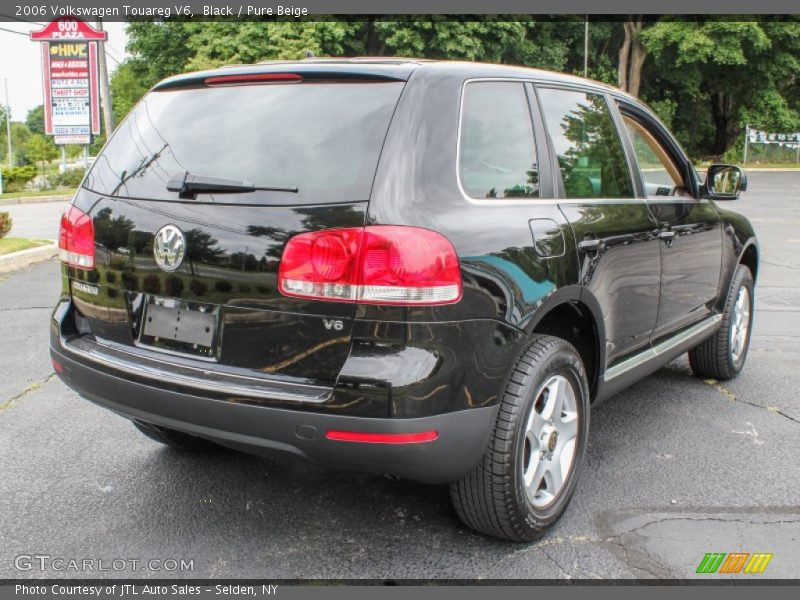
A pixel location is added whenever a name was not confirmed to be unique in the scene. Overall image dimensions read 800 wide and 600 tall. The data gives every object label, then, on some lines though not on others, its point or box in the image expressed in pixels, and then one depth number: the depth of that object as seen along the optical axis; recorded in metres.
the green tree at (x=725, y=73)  35.53
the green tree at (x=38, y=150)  45.94
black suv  2.53
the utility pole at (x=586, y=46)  38.62
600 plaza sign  22.86
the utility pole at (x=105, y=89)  28.25
